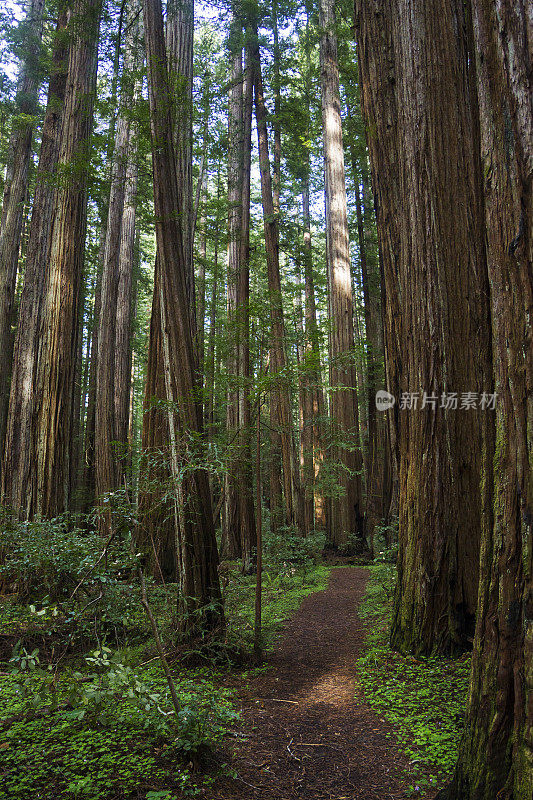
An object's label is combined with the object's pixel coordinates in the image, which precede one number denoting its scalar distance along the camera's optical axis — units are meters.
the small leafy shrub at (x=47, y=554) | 4.63
